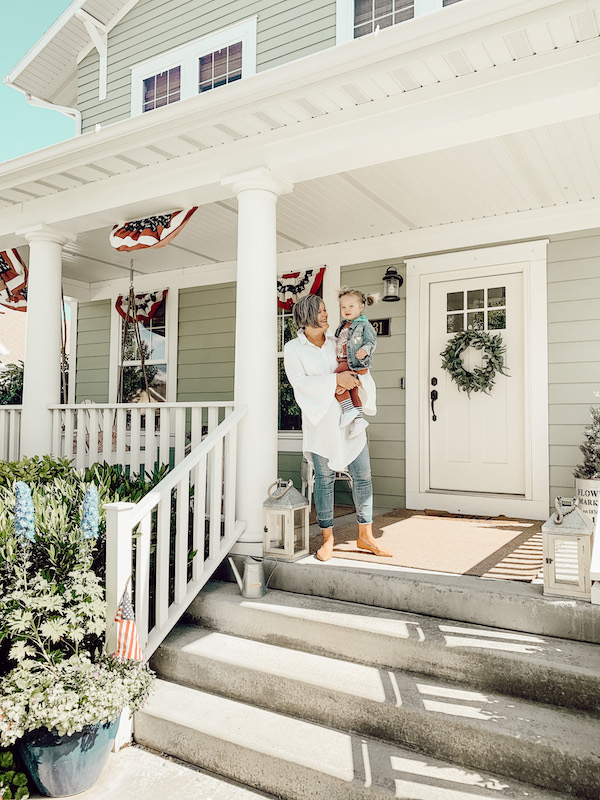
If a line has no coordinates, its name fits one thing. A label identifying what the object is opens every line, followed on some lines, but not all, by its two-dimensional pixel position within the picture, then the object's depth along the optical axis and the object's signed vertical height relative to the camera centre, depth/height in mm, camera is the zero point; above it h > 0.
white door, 4910 +166
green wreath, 4938 +526
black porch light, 5324 +1212
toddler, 3451 +438
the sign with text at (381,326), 5492 +878
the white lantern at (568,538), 2648 -542
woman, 3473 +55
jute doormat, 3238 -739
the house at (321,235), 2918 +1520
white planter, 4133 -473
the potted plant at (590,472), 4152 -328
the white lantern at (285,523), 3404 -564
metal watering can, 3215 -824
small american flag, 2479 -870
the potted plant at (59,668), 2253 -965
